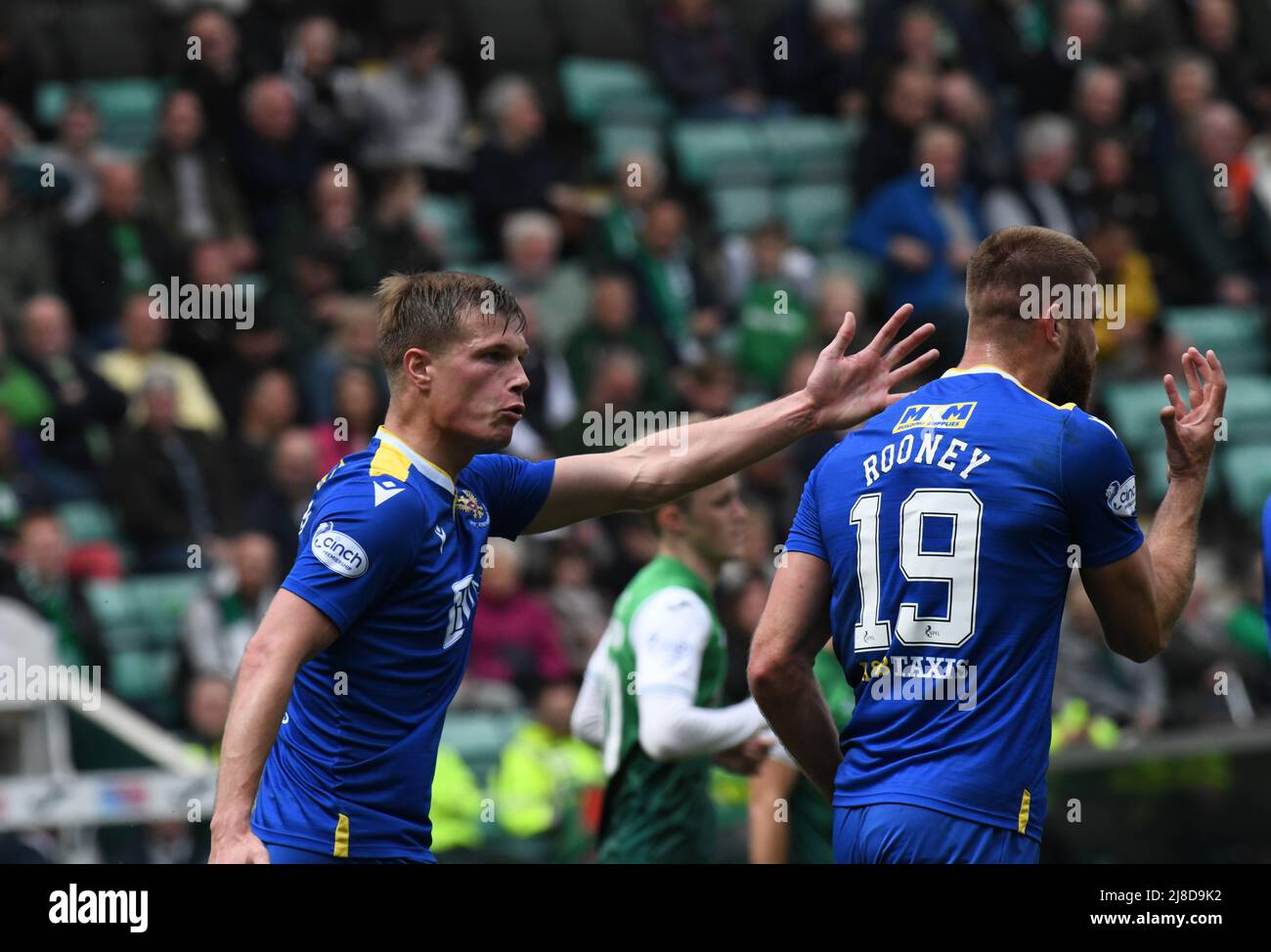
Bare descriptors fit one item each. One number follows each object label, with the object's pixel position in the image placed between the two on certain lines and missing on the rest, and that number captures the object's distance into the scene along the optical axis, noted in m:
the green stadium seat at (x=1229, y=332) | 14.76
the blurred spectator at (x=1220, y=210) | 15.16
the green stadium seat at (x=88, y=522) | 11.30
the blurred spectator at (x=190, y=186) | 12.73
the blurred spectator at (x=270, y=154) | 13.04
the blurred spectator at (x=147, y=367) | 11.84
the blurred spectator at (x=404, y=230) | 12.63
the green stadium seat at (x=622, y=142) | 14.70
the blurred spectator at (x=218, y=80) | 13.09
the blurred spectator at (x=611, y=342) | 12.47
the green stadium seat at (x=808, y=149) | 15.13
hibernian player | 6.39
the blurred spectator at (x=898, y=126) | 14.30
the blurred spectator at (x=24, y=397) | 11.48
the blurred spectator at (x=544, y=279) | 12.92
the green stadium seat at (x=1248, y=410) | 14.17
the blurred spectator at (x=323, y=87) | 13.60
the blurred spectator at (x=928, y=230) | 13.52
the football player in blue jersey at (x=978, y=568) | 4.78
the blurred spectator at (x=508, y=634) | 11.05
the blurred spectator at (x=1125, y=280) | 14.09
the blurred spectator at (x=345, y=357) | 11.89
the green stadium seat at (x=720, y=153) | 14.97
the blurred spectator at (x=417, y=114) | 13.82
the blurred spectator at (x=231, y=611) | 10.63
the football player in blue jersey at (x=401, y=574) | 4.78
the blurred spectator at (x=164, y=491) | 11.26
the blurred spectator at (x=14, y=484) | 10.84
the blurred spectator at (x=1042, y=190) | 14.38
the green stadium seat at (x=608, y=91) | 14.98
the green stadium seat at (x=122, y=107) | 13.33
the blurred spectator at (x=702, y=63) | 15.05
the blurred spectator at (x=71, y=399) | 11.52
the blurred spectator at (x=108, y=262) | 12.16
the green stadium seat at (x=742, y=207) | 14.66
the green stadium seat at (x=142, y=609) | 10.85
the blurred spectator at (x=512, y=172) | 13.73
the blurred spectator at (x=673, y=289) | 13.21
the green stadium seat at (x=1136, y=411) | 13.74
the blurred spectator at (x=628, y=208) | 13.31
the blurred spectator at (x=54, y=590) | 10.39
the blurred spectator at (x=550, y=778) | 8.82
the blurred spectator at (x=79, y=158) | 12.54
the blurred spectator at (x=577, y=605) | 11.25
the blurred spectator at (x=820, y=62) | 15.16
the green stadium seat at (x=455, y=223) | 13.91
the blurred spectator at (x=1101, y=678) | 11.54
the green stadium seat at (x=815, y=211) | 14.72
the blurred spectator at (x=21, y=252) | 12.05
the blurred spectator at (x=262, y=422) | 11.58
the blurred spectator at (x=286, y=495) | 11.21
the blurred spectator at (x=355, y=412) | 11.38
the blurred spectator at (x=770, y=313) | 13.11
